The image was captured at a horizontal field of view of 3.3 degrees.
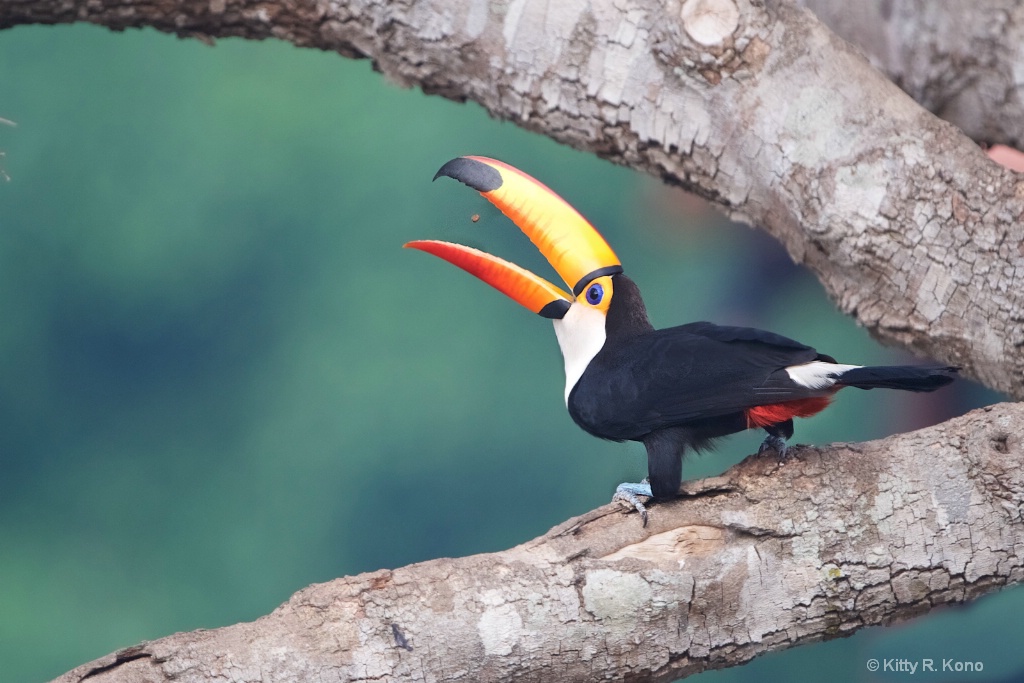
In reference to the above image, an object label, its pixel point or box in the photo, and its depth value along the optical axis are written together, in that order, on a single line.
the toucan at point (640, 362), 16.82
